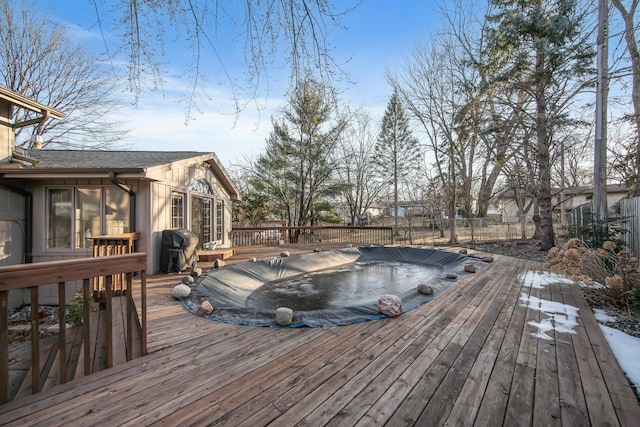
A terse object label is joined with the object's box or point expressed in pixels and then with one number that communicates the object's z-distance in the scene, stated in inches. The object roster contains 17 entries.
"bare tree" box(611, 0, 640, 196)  210.7
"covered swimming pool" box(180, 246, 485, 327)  113.5
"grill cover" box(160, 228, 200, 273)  197.0
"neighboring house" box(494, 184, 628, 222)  613.2
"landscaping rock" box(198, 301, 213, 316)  116.5
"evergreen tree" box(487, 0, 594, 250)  248.5
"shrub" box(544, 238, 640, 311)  114.0
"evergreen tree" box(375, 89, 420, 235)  586.2
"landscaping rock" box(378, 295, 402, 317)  112.4
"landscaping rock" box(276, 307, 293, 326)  103.3
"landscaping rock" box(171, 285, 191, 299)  137.0
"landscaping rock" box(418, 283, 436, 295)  141.3
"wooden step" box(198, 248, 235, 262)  236.1
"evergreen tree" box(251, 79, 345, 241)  507.5
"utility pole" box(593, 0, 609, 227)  198.7
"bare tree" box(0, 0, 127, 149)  398.3
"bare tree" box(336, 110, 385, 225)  583.8
